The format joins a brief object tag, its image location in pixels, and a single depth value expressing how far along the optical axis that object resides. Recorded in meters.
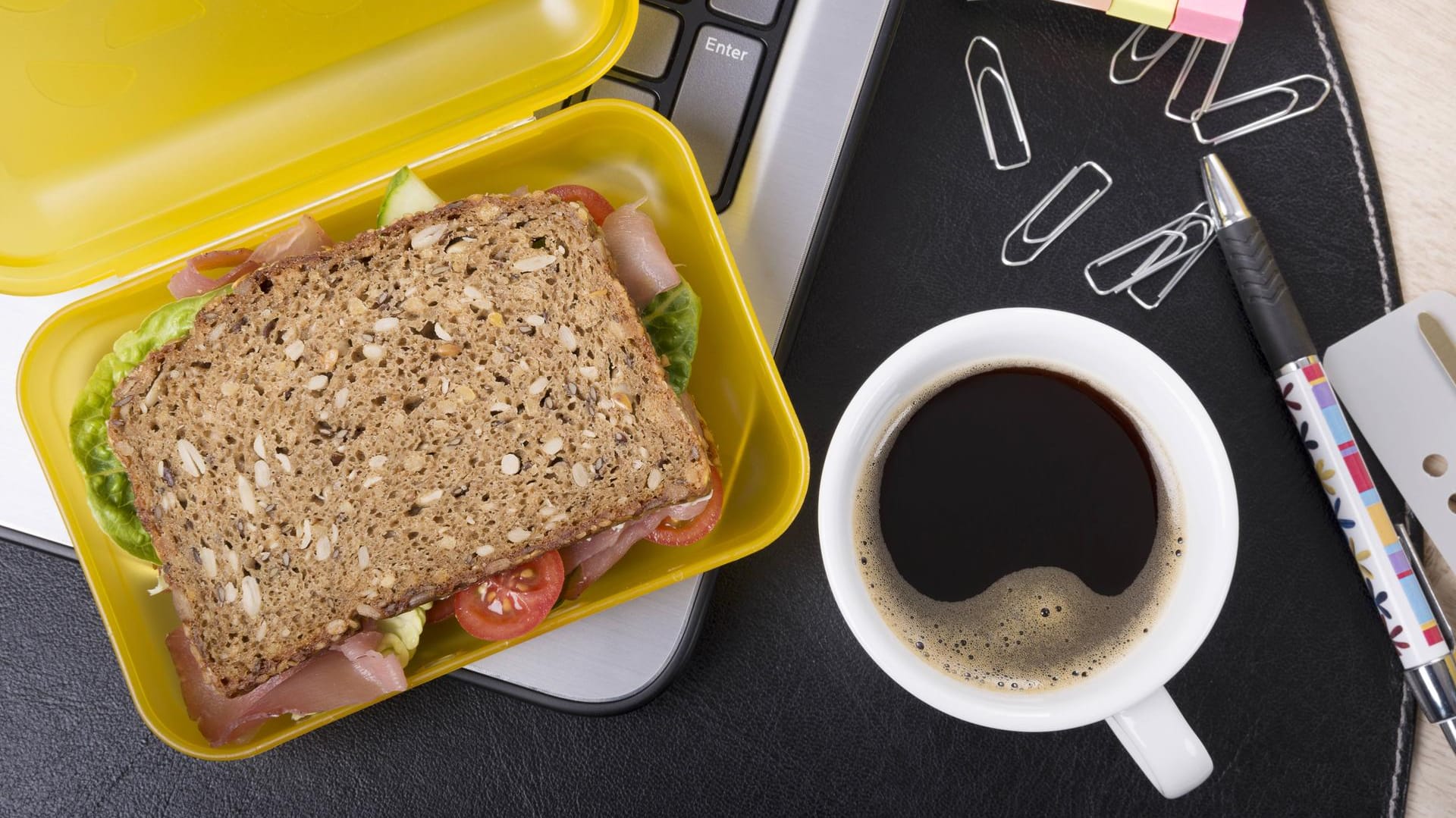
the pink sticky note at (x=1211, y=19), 0.47
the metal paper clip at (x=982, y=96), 0.48
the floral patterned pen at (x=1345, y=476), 0.47
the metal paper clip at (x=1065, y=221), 0.48
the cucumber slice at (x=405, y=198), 0.45
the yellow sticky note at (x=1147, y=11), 0.47
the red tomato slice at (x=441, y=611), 0.47
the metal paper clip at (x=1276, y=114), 0.48
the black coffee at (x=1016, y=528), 0.45
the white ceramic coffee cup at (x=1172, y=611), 0.44
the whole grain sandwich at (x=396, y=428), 0.45
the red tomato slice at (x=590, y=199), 0.46
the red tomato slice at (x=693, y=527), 0.46
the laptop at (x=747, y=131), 0.46
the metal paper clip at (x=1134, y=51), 0.48
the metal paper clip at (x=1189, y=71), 0.48
